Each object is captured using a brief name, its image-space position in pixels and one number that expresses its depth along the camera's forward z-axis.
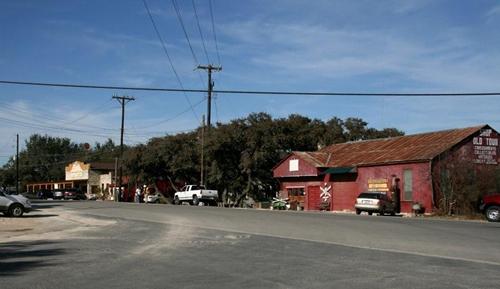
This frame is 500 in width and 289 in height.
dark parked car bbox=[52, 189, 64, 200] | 84.44
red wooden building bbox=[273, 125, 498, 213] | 40.41
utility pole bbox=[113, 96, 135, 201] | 75.56
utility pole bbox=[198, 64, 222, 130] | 60.91
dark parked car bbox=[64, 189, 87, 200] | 83.12
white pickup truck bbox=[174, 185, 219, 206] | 55.28
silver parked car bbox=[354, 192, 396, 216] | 38.19
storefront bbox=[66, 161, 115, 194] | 100.25
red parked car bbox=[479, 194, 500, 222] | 30.97
